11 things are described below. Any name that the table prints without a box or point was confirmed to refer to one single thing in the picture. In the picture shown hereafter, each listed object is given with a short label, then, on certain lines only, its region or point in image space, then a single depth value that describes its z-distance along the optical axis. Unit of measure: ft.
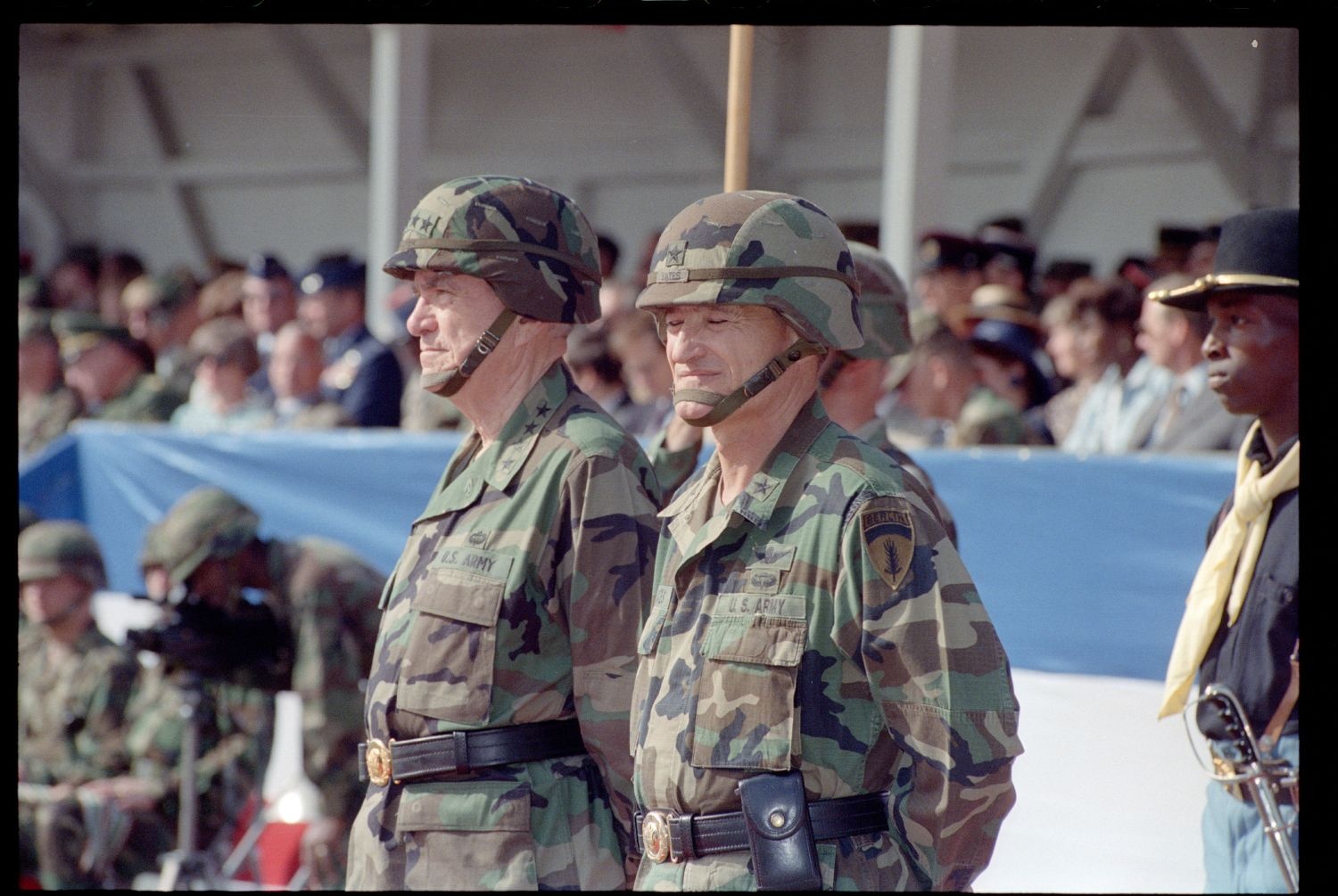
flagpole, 28.07
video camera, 38.60
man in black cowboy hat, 25.18
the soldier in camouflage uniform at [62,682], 41.50
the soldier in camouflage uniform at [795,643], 18.34
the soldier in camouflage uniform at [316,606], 37.04
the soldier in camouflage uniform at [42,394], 57.21
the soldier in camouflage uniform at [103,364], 57.26
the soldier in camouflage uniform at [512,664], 22.33
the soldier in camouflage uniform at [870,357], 30.48
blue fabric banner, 32.14
